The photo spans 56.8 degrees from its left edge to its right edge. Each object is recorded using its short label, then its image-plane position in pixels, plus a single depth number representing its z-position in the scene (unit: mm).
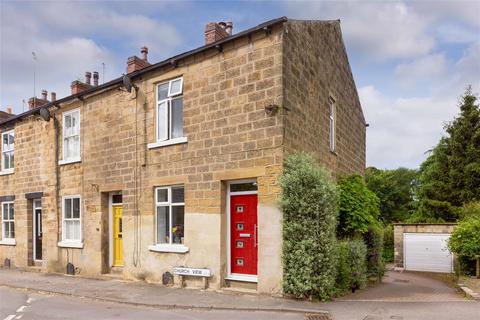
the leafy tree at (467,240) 14297
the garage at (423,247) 19547
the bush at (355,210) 12820
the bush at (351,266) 11219
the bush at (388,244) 24812
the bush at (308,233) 9820
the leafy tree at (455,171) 26781
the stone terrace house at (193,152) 10875
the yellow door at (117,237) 14695
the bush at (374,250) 14682
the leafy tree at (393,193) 42156
